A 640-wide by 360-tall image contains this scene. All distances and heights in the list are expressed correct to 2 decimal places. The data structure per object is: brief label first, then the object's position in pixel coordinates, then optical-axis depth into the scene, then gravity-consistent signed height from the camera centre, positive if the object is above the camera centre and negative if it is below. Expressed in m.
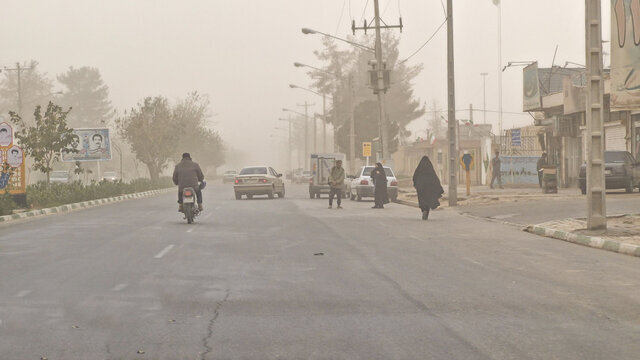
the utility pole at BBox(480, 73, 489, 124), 105.84 +9.05
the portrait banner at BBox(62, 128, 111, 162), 53.41 +1.89
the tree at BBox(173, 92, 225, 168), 84.44 +4.22
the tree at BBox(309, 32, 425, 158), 94.12 +10.29
